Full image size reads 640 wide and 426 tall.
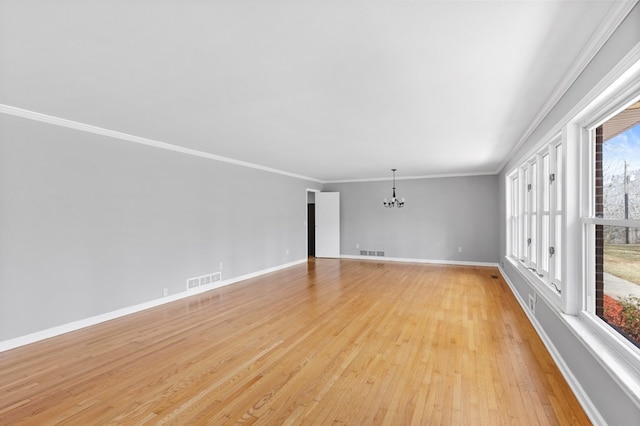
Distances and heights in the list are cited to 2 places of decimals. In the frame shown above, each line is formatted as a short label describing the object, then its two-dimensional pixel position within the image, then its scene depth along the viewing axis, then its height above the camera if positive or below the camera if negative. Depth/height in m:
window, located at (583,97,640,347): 1.78 -0.03
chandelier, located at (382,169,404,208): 7.95 +0.40
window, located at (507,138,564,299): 3.12 +0.00
